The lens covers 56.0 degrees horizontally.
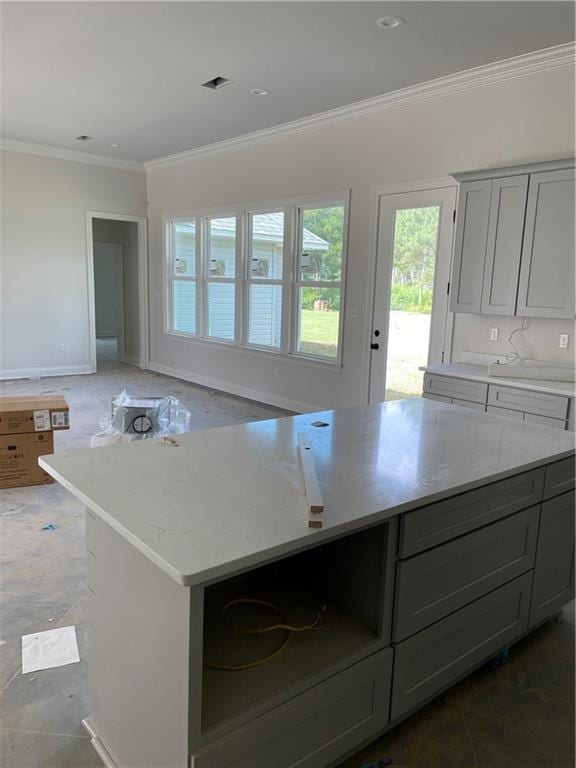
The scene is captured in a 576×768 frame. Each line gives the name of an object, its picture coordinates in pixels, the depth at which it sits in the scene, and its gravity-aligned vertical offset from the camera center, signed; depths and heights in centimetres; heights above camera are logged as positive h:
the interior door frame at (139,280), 812 +9
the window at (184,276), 796 +18
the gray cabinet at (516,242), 361 +40
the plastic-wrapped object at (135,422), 379 -95
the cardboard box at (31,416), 387 -95
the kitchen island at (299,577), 131 -87
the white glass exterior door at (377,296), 502 -1
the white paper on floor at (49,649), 215 -149
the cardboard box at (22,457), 391 -126
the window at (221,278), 723 +15
